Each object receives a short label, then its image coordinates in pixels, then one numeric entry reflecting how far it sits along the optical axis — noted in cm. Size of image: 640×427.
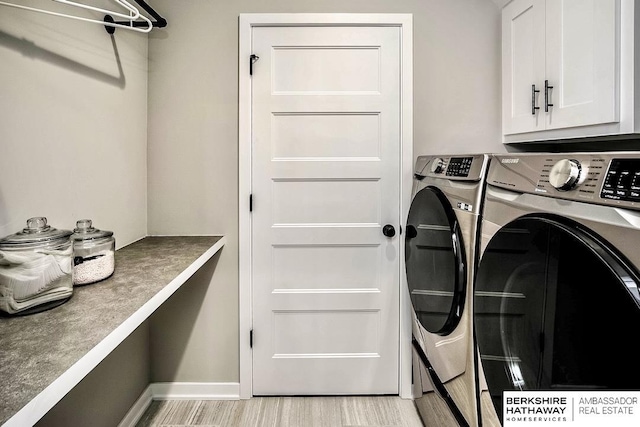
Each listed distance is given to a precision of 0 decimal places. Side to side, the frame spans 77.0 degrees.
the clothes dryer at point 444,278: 136
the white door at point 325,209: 217
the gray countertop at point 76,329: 71
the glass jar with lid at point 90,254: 123
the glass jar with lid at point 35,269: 96
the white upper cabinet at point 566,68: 137
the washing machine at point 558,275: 74
